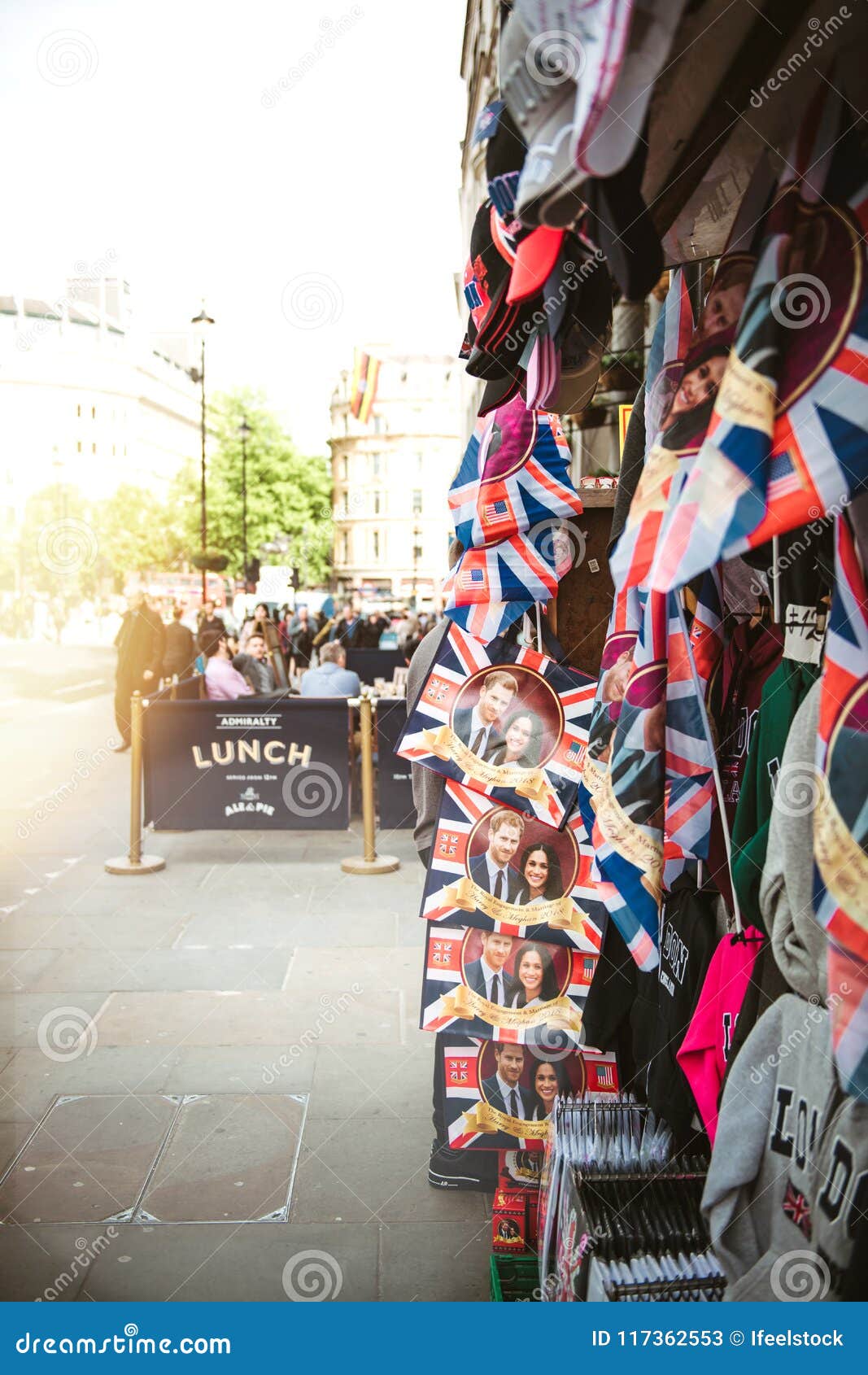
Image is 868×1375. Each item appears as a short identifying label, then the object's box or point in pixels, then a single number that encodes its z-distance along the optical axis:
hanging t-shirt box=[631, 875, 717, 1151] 2.63
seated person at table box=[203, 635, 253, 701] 11.04
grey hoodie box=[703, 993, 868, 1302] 1.81
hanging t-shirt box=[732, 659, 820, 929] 2.22
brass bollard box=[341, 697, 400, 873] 8.53
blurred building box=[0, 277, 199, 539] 82.12
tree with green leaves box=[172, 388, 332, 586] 61.22
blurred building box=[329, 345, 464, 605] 91.12
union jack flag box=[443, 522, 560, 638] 3.68
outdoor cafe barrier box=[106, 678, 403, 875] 8.73
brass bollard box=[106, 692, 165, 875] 8.59
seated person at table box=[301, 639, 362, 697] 10.75
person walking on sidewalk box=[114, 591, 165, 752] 14.01
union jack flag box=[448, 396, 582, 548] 3.65
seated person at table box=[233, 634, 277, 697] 13.59
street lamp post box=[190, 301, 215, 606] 29.62
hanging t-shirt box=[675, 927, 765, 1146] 2.34
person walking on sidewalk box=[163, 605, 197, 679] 16.78
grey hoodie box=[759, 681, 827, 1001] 1.89
